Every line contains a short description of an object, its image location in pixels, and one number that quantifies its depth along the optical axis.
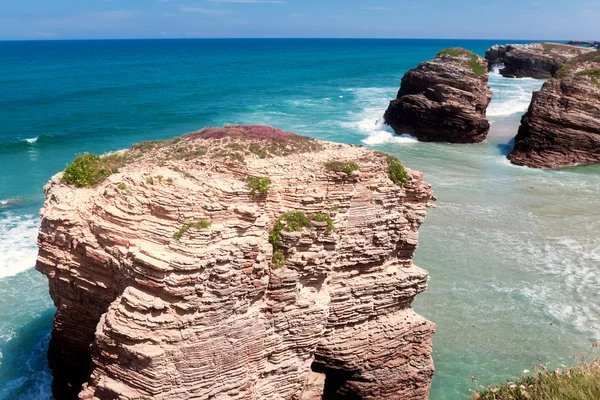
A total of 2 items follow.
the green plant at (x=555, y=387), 8.57
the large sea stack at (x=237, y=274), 10.52
